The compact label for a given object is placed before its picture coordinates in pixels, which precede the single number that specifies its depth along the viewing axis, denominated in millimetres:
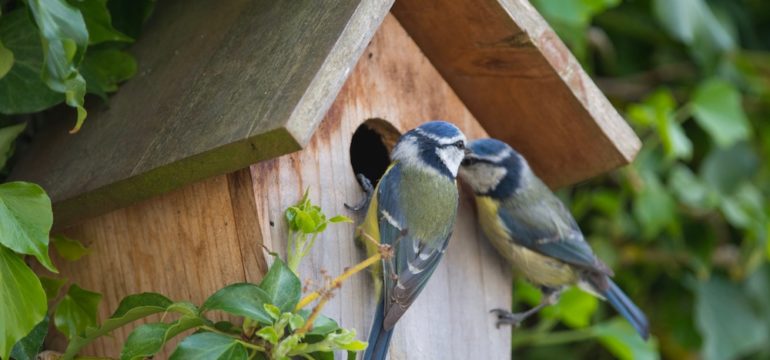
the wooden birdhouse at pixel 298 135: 1834
